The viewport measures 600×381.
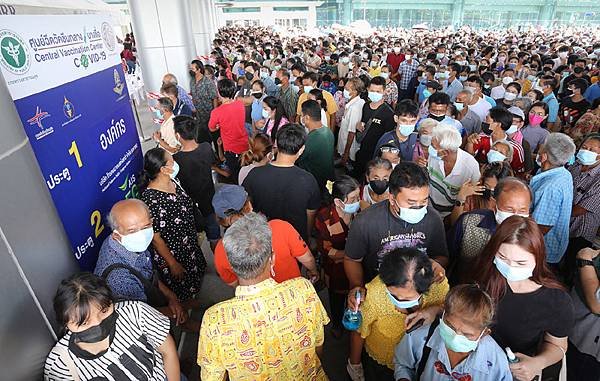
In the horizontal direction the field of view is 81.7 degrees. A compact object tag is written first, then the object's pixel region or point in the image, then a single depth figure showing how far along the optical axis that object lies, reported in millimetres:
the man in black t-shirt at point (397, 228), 2131
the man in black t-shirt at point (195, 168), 3269
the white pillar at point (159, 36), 7812
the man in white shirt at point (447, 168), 3080
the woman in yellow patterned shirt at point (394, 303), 1752
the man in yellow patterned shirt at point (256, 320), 1523
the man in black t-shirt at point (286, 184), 2762
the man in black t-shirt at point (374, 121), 4441
